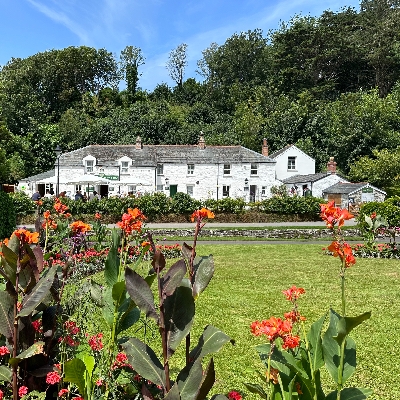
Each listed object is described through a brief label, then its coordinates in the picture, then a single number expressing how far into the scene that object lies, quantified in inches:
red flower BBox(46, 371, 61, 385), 76.9
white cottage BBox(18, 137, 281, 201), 1444.6
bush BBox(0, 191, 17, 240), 526.9
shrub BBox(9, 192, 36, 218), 945.5
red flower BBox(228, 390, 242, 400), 72.0
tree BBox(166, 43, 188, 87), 2839.6
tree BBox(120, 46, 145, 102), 2544.3
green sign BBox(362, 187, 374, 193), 1284.4
